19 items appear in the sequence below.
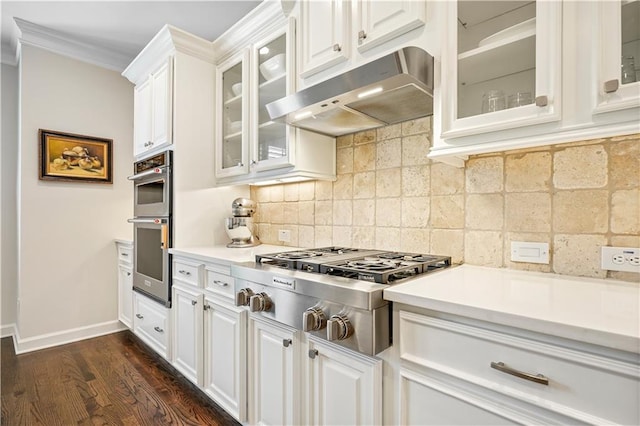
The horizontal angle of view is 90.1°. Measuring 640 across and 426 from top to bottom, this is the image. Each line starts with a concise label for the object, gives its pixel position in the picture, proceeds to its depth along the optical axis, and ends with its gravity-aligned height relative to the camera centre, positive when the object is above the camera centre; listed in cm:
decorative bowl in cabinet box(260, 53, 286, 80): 195 +91
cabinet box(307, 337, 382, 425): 105 -62
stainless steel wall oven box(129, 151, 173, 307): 228 -12
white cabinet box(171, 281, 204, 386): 194 -76
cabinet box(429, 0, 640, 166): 88 +44
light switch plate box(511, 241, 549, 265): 126 -16
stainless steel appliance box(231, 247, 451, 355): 101 -29
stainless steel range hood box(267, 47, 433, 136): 118 +50
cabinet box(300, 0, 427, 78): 129 +82
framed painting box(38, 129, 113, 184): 287 +51
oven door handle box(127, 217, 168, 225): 230 -7
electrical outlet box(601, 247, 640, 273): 108 -16
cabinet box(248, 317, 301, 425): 132 -72
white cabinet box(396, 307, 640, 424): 67 -40
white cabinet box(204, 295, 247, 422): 160 -78
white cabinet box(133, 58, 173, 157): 234 +80
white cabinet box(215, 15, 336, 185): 186 +58
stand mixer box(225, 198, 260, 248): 231 -9
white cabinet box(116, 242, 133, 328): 293 -68
